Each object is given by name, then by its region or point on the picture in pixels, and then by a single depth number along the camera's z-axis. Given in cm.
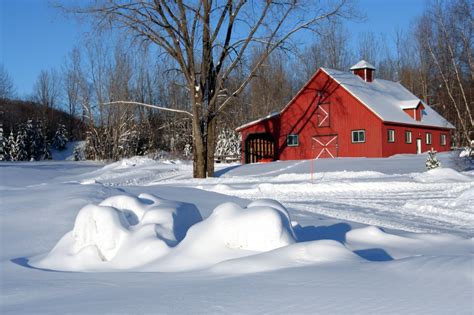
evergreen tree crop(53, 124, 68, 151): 6938
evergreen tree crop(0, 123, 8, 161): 5784
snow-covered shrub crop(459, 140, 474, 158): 2635
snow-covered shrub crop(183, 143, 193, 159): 5067
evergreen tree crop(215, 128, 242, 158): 4900
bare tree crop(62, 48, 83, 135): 5863
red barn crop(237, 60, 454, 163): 3841
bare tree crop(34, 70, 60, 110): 7800
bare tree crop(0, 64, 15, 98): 6334
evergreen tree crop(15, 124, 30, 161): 5974
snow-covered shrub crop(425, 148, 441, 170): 2507
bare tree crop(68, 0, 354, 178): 2509
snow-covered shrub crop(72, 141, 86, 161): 5859
